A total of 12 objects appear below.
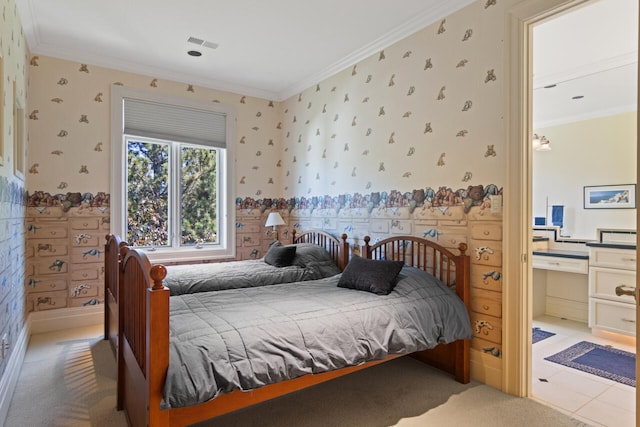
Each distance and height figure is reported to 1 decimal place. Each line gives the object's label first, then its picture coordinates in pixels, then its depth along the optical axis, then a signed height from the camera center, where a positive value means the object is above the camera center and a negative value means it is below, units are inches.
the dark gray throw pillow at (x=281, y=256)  144.9 -16.7
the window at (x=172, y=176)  159.8 +17.4
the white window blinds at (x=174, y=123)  161.0 +41.3
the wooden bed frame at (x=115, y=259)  112.7 -16.5
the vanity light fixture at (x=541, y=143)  177.9 +33.7
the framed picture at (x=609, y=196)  174.2 +8.3
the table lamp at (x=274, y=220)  177.9 -3.1
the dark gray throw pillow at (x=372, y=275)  102.3 -17.8
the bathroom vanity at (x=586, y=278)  136.8 -26.6
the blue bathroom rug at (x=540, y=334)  139.5 -46.7
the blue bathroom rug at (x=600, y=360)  109.5 -47.1
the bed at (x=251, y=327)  59.3 -22.5
